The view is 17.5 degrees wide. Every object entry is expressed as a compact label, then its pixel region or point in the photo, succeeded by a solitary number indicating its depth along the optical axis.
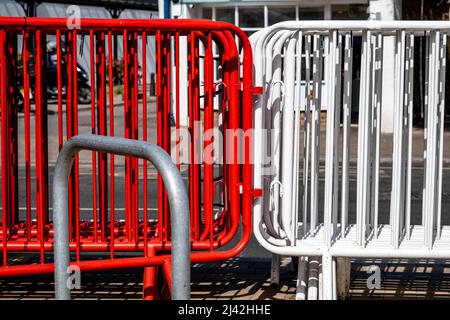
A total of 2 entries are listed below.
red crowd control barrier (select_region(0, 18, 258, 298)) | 8.94
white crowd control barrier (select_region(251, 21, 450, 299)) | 9.02
